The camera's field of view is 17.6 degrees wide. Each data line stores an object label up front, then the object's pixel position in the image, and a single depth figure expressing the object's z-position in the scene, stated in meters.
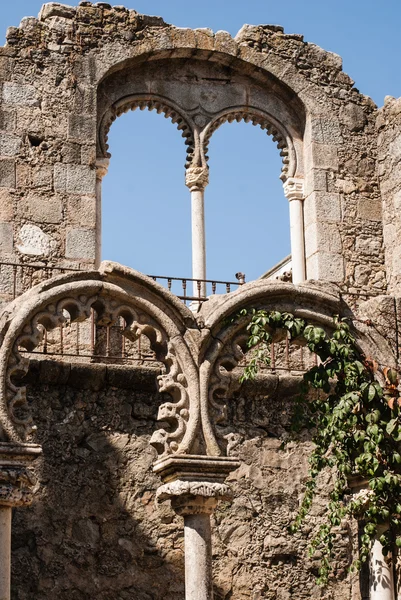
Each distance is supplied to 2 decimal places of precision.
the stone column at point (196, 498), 9.62
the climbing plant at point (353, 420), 9.94
